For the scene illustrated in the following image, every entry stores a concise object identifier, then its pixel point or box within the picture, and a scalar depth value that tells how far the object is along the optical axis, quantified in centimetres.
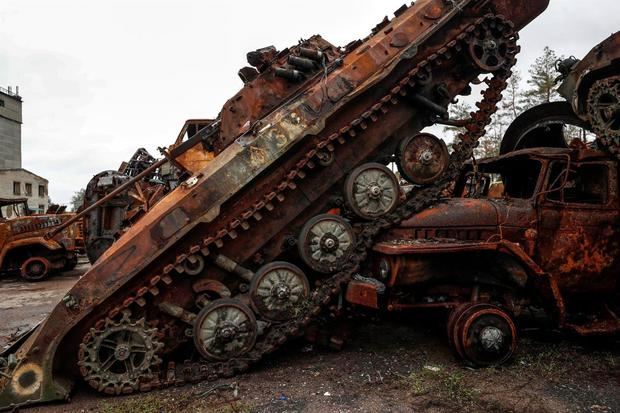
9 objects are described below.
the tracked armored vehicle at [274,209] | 536
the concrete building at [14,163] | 4395
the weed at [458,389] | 476
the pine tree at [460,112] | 4121
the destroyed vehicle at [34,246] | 1519
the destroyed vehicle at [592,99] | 631
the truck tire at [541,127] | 812
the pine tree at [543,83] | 3738
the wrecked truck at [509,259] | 570
